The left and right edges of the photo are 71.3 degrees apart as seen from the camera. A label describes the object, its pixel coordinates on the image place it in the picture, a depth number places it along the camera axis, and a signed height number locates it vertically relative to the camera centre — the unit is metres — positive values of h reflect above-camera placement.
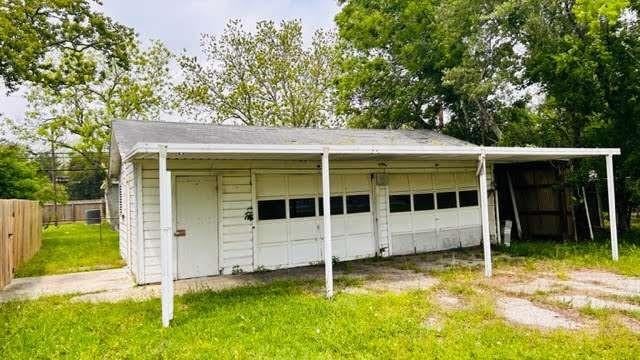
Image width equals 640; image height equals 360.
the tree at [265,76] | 21.22 +6.06
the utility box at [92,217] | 24.81 -0.60
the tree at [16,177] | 15.52 +1.19
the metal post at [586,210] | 11.62 -0.57
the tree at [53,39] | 12.27 +5.09
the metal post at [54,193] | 21.20 +0.71
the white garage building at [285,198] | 7.57 +0.01
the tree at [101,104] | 24.47 +5.75
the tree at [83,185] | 47.97 +2.37
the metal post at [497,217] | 11.91 -0.70
